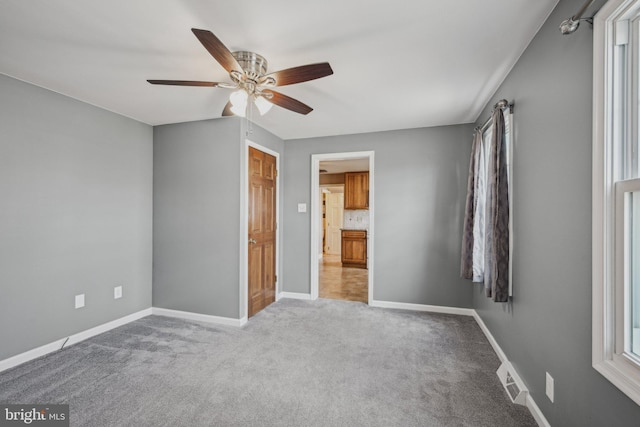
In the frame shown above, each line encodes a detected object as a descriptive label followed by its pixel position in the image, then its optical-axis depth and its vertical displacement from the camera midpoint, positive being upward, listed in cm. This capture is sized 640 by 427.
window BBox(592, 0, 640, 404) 106 +9
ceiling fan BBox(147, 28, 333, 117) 154 +86
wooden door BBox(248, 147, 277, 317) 342 -22
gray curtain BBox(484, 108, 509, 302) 208 +2
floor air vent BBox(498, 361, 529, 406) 183 -122
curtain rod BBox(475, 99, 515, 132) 210 +85
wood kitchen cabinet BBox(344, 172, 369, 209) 640 +56
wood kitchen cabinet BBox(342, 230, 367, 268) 654 -83
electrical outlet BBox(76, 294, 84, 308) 272 -88
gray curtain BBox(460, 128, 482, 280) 288 -6
